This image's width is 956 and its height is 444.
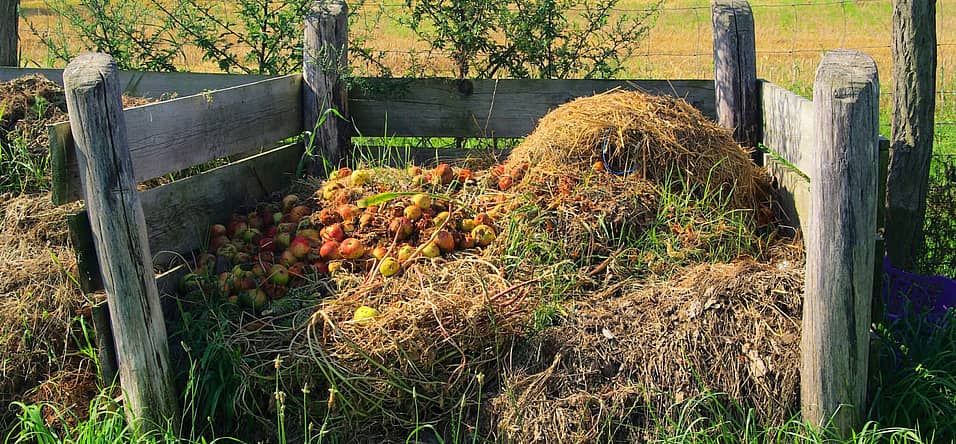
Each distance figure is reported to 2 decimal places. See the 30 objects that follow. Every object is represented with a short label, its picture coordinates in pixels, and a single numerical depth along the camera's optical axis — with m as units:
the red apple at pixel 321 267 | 4.18
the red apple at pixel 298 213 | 4.57
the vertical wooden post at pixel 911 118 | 4.63
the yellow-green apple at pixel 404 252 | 4.14
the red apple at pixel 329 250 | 4.22
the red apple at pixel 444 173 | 4.73
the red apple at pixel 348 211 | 4.41
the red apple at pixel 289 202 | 4.67
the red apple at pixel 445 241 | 4.22
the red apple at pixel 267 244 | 4.36
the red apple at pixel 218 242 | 4.35
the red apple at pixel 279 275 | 4.10
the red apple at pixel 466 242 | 4.31
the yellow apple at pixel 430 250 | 4.19
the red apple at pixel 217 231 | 4.41
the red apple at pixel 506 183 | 4.59
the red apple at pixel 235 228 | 4.45
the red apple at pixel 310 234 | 4.39
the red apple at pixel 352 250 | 4.20
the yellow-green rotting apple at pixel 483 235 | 4.31
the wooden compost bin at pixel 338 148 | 3.22
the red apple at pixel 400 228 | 4.26
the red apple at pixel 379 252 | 4.18
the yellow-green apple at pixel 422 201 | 4.40
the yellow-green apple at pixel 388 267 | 4.05
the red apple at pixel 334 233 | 4.34
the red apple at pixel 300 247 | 4.25
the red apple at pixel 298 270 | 4.14
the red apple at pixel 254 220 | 4.54
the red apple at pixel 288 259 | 4.23
